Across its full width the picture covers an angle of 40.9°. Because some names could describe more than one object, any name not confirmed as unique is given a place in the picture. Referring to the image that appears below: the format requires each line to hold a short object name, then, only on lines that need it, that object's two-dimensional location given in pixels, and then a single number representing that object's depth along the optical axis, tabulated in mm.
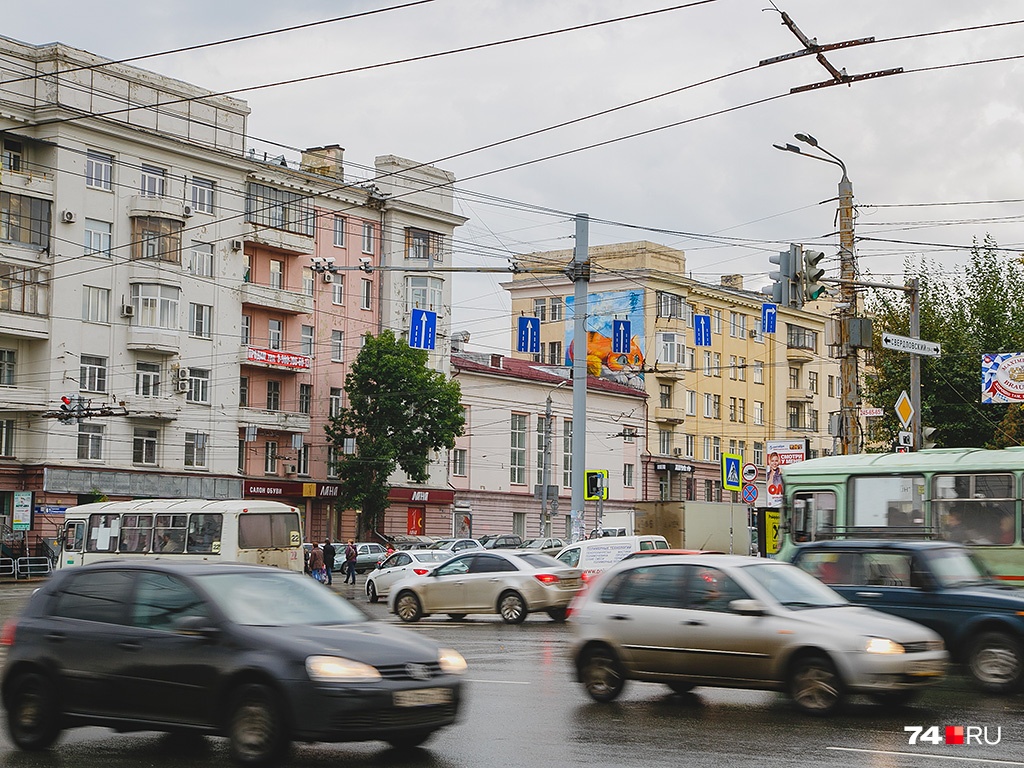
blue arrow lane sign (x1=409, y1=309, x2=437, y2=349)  48612
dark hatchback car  9867
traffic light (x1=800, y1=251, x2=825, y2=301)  24078
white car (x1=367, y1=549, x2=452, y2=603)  34594
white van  32031
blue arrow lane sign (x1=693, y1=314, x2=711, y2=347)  78938
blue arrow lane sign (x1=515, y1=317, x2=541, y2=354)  55562
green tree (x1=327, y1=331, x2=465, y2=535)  63500
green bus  21156
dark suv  15172
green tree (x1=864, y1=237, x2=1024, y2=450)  43156
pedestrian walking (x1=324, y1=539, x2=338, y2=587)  48344
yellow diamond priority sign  29641
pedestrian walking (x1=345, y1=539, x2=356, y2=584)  50050
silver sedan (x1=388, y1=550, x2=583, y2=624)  27938
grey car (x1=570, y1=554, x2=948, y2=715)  12586
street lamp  27000
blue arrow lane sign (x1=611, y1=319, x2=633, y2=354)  66750
